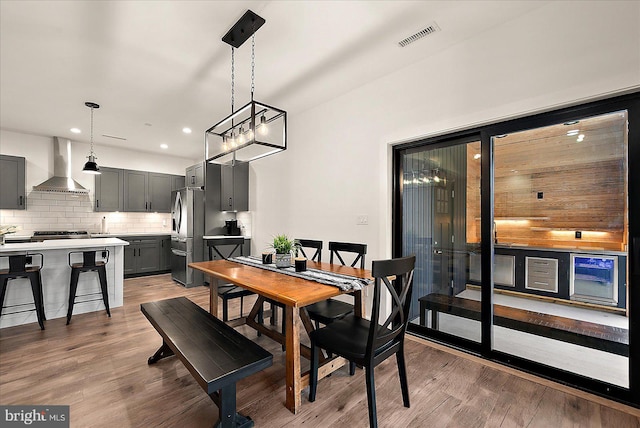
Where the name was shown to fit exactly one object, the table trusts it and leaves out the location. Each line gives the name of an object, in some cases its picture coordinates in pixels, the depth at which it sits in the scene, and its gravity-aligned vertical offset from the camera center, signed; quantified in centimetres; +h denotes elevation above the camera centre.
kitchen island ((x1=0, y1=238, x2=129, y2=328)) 341 -93
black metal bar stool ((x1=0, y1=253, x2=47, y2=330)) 316 -70
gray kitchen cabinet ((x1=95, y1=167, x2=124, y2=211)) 606 +52
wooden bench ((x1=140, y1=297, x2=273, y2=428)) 150 -83
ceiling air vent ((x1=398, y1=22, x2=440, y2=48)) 246 +161
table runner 204 -51
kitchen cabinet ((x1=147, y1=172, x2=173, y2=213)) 674 +51
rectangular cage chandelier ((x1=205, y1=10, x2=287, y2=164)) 231 +81
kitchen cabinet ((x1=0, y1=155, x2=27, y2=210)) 507 +56
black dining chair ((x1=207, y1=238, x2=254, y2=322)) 289 -82
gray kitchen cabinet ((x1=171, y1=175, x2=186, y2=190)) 708 +81
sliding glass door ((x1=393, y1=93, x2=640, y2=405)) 211 -26
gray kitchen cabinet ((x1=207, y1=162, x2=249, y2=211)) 558 +55
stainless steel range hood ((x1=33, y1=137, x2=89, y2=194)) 543 +87
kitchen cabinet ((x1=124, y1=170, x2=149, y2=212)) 639 +53
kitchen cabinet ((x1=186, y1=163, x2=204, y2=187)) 574 +80
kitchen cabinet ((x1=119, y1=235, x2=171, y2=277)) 602 -91
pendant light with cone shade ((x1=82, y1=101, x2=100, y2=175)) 462 +75
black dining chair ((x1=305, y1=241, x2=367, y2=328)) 237 -85
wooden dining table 186 -53
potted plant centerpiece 265 -36
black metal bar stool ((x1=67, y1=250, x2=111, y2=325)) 352 -73
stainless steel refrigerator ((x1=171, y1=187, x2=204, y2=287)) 534 -38
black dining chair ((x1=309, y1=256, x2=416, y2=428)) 163 -81
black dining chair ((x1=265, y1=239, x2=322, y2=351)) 319 -38
